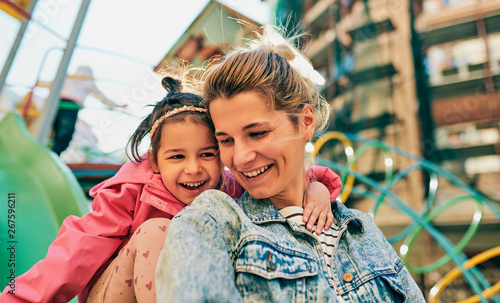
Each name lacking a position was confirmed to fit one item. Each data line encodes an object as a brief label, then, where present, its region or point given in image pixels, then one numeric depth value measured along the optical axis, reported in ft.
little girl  2.58
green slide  4.30
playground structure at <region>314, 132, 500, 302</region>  6.51
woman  1.94
